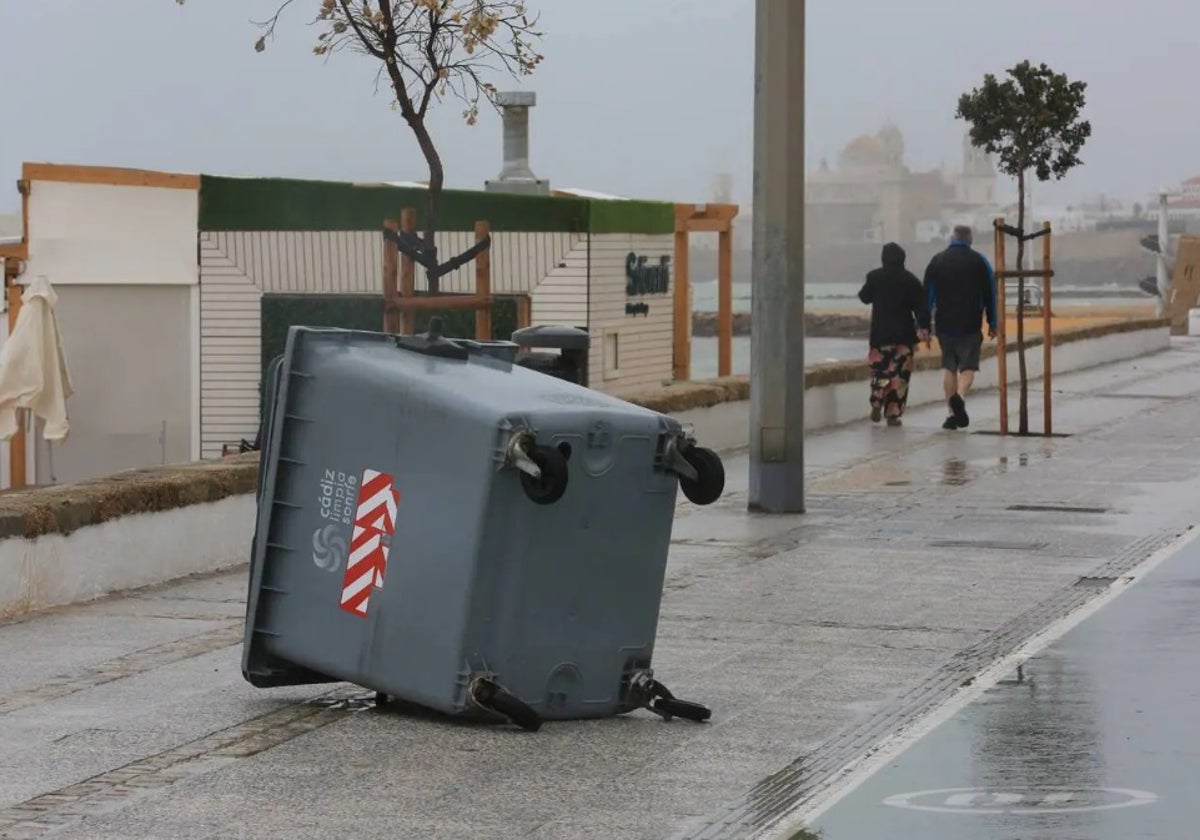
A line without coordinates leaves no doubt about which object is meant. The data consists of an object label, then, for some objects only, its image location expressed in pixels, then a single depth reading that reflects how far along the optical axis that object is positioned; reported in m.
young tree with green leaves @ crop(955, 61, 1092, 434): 28.55
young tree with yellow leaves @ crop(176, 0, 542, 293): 21.70
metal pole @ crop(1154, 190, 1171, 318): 58.25
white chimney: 39.28
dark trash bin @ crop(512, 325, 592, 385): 12.72
